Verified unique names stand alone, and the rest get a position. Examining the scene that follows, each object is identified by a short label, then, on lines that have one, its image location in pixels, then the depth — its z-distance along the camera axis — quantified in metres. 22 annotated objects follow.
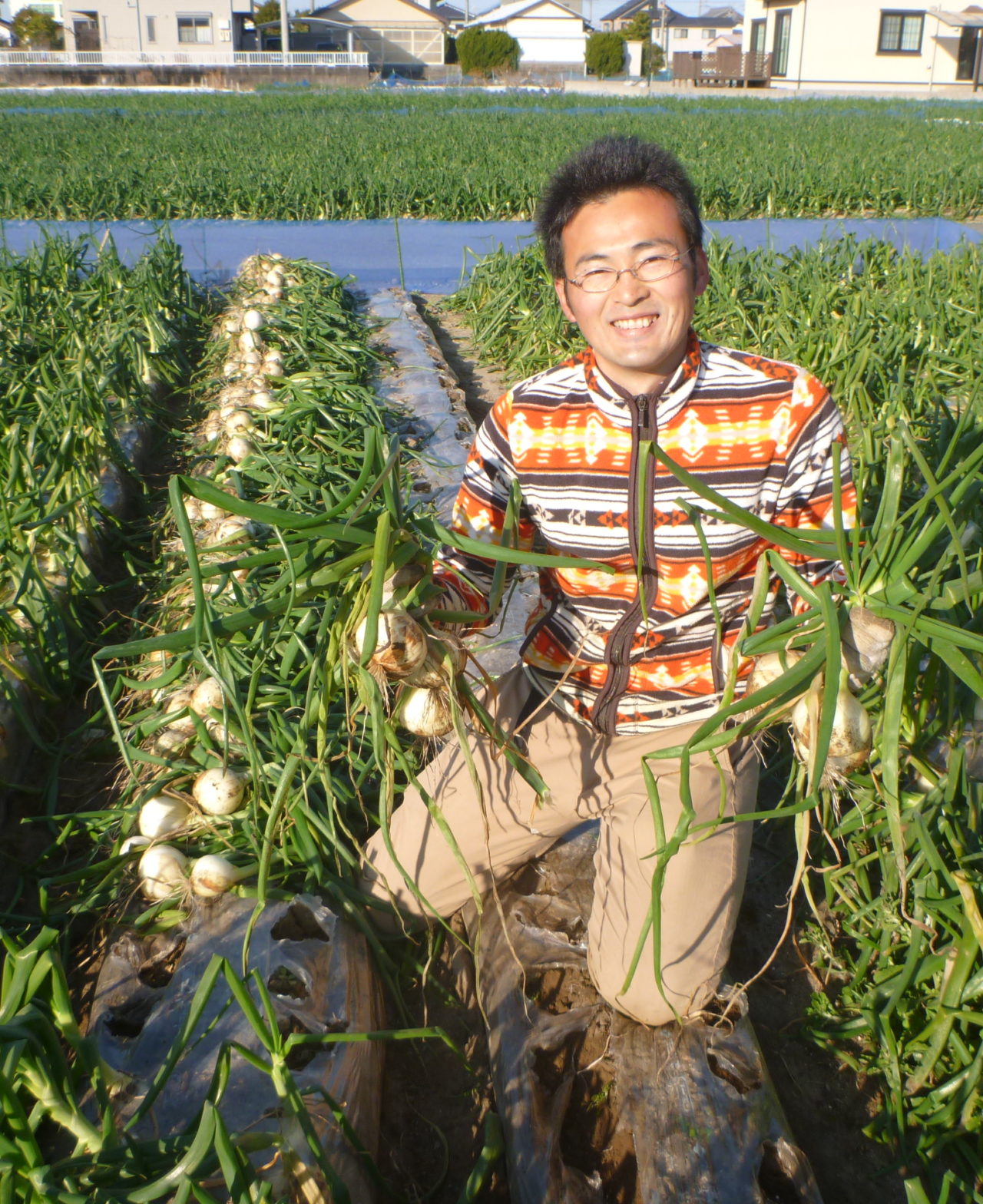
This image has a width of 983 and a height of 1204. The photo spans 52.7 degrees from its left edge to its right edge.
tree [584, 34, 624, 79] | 41.19
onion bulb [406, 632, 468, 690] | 1.22
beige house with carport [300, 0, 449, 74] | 44.47
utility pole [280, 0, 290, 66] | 32.56
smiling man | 1.38
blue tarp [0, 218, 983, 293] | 6.09
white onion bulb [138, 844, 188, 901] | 1.60
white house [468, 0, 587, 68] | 47.47
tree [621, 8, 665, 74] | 45.16
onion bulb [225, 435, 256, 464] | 3.00
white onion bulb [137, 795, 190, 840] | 1.67
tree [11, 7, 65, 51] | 39.91
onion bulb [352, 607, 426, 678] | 1.14
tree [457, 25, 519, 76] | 37.75
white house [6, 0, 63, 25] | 54.59
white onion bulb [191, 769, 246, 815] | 1.68
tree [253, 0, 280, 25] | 45.50
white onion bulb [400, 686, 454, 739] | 1.28
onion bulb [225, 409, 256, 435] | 3.18
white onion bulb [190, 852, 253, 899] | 1.50
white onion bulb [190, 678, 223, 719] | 1.85
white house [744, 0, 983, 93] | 29.27
